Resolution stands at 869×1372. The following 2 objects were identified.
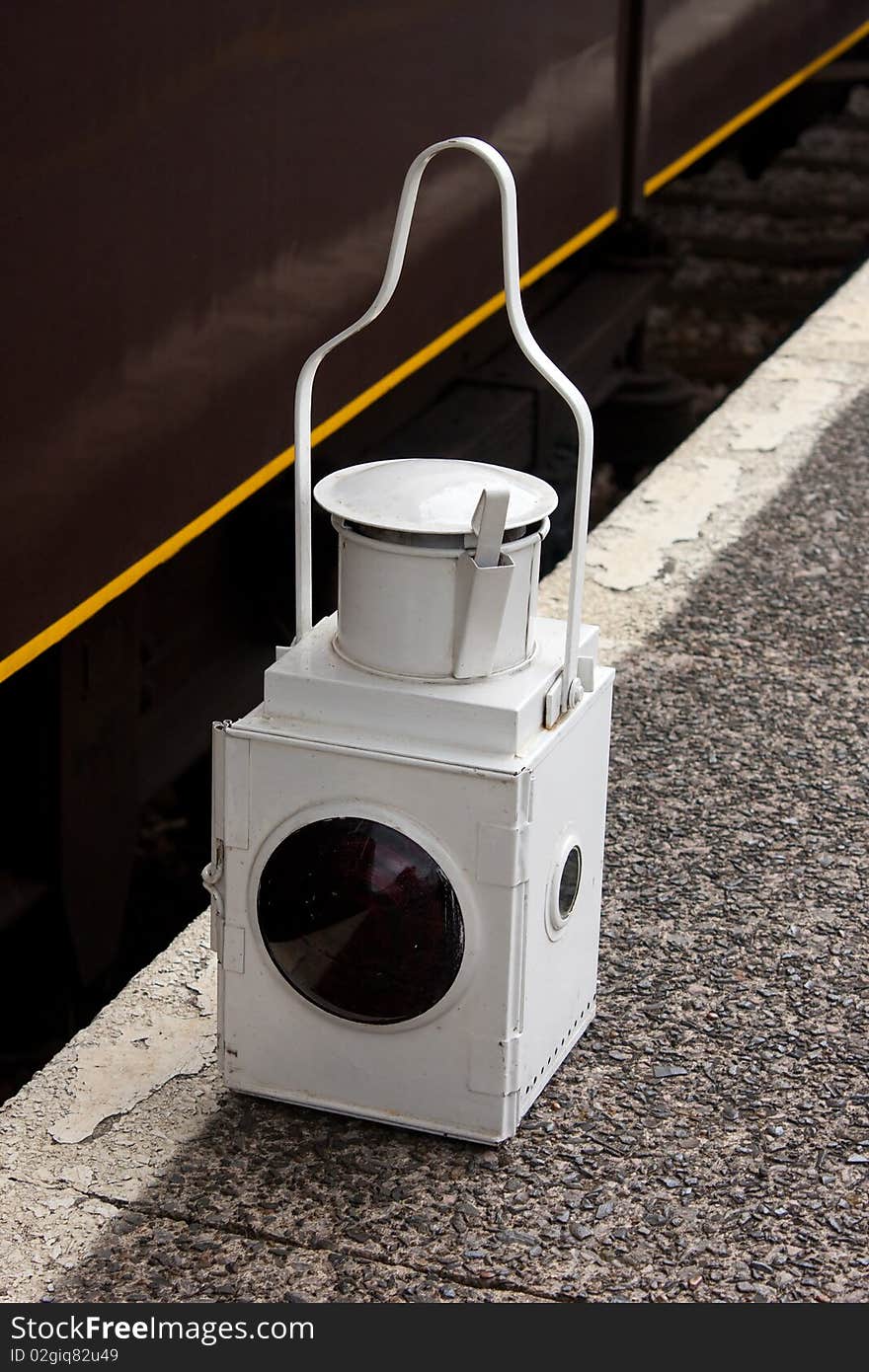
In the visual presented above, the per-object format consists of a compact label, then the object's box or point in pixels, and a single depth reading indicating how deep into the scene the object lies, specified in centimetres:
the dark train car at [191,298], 215
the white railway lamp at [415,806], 189
